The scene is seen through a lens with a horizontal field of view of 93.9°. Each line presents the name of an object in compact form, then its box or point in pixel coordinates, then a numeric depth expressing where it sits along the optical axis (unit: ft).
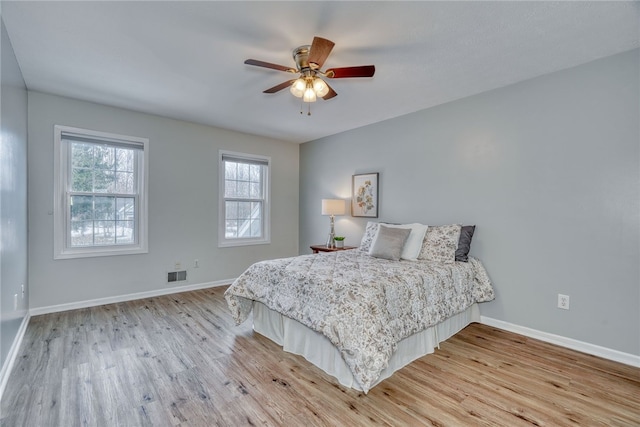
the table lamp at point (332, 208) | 14.97
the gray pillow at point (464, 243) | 10.29
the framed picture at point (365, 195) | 14.20
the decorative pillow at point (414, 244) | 10.60
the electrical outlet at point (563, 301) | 8.79
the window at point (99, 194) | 11.44
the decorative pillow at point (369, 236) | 12.18
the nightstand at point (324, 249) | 14.51
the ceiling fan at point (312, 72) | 6.68
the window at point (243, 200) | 15.76
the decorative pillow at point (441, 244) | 10.20
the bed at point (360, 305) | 6.45
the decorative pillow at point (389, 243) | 10.53
